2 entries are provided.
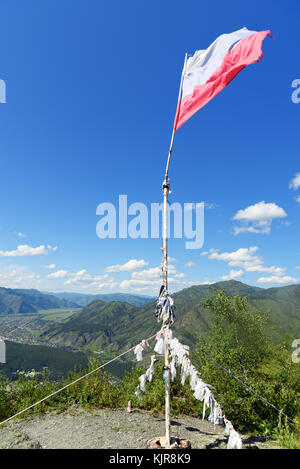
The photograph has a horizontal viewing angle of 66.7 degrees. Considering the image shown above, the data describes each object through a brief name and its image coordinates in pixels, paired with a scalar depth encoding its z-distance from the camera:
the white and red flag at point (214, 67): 5.55
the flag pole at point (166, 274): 5.84
